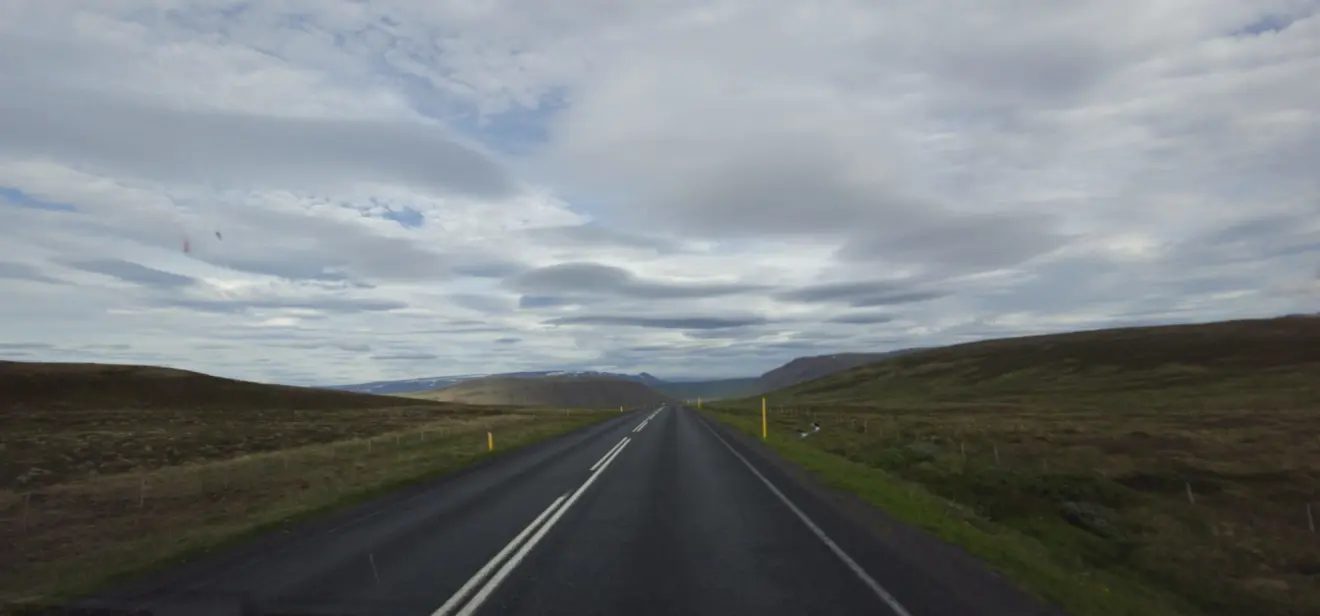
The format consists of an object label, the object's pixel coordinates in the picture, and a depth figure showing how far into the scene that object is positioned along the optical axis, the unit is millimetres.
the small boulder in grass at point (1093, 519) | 18312
